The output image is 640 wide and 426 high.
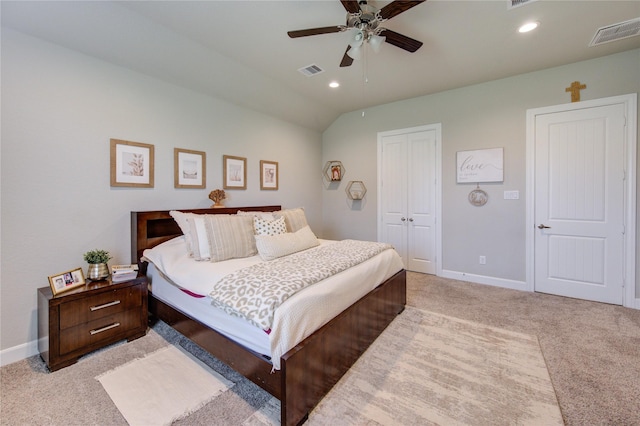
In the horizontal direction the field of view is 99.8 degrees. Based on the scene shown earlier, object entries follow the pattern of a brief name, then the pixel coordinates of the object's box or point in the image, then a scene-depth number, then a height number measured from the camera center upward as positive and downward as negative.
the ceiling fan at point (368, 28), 1.84 +1.40
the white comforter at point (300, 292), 1.50 -0.54
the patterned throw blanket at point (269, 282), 1.54 -0.46
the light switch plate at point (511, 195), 3.59 +0.21
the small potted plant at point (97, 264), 2.30 -0.45
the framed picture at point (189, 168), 3.09 +0.51
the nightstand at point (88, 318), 1.96 -0.85
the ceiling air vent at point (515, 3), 2.15 +1.67
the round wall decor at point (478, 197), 3.79 +0.19
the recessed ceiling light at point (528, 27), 2.45 +1.70
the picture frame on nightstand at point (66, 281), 2.01 -0.54
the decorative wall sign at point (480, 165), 3.68 +0.64
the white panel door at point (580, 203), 3.07 +0.08
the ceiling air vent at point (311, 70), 3.23 +1.73
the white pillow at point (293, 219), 3.32 -0.10
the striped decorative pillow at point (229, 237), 2.44 -0.25
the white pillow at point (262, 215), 3.04 -0.05
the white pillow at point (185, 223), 2.54 -0.12
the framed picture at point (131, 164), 2.59 +0.48
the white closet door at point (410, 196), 4.23 +0.23
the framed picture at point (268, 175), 4.12 +0.57
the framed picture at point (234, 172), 3.61 +0.54
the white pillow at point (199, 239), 2.43 -0.26
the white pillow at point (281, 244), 2.53 -0.33
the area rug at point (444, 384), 1.55 -1.17
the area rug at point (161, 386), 1.59 -1.17
